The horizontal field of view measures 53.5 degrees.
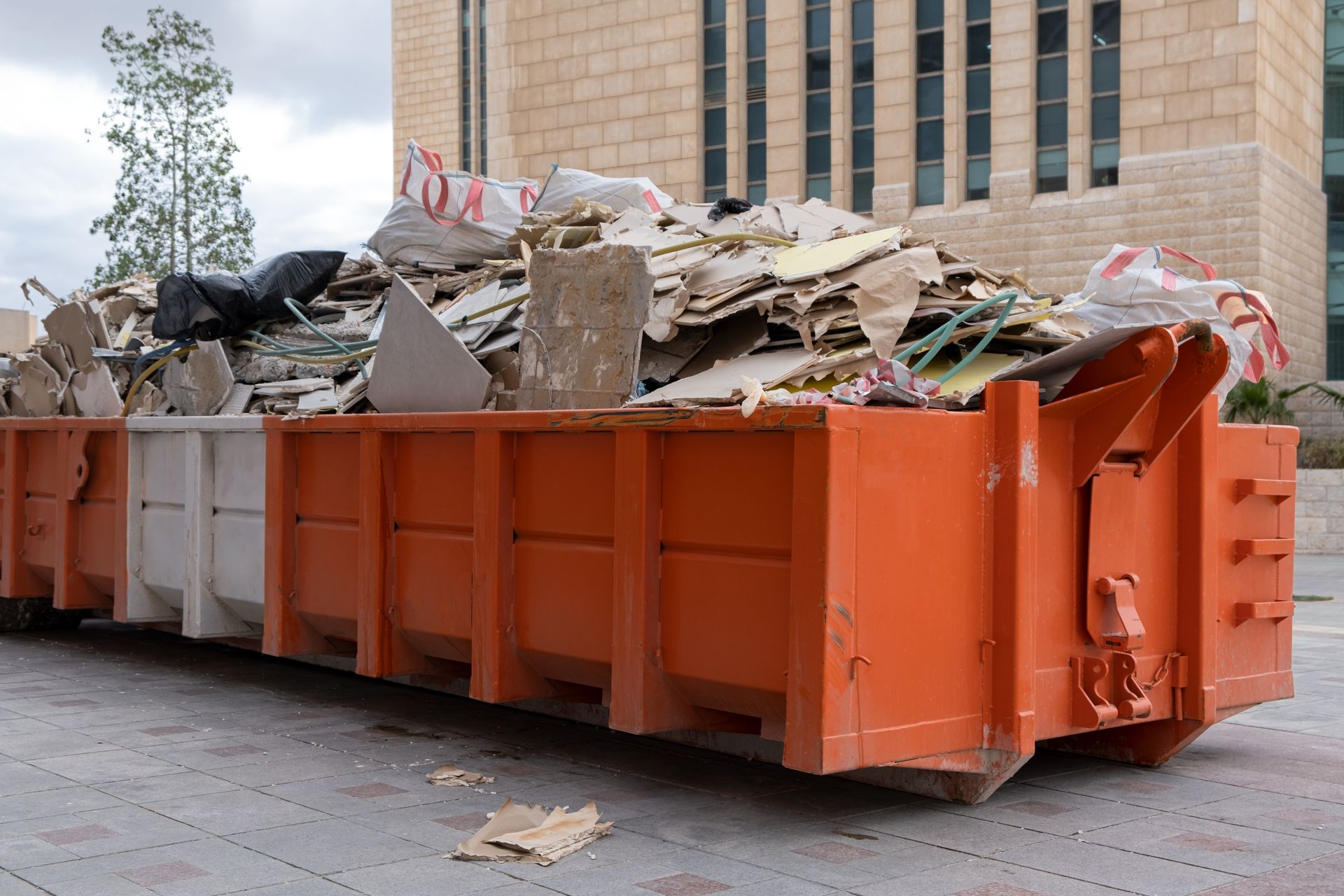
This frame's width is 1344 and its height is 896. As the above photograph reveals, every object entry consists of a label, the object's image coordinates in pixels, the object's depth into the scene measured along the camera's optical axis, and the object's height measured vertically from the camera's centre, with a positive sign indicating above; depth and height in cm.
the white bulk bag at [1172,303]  642 +66
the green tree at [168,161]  2500 +513
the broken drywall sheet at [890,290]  543 +61
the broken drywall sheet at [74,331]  877 +67
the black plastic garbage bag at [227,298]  792 +80
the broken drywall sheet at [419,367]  584 +30
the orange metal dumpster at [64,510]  794 -50
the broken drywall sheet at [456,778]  539 -140
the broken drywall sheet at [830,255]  581 +82
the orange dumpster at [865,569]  430 -49
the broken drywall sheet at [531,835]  434 -135
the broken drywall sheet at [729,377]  511 +24
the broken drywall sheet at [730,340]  581 +42
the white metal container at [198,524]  693 -50
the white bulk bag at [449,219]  870 +143
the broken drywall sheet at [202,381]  762 +30
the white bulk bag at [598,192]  894 +165
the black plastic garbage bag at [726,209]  738 +126
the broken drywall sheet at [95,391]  831 +26
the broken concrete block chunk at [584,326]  550 +46
